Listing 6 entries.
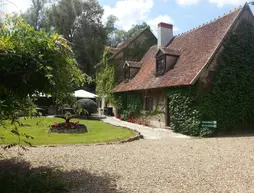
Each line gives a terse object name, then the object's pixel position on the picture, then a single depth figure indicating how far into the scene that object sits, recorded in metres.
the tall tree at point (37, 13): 39.91
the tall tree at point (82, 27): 36.16
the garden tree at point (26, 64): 4.39
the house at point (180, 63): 13.48
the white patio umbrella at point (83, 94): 23.91
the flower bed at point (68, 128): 12.95
